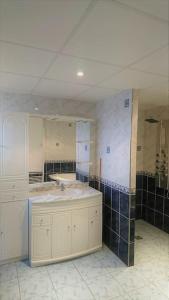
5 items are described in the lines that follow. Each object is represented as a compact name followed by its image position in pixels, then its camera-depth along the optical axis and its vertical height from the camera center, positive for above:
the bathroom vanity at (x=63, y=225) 2.67 -1.04
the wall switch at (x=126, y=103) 2.66 +0.61
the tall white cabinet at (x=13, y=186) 2.70 -0.49
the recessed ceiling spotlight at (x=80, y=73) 2.01 +0.76
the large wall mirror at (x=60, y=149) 3.11 +0.00
